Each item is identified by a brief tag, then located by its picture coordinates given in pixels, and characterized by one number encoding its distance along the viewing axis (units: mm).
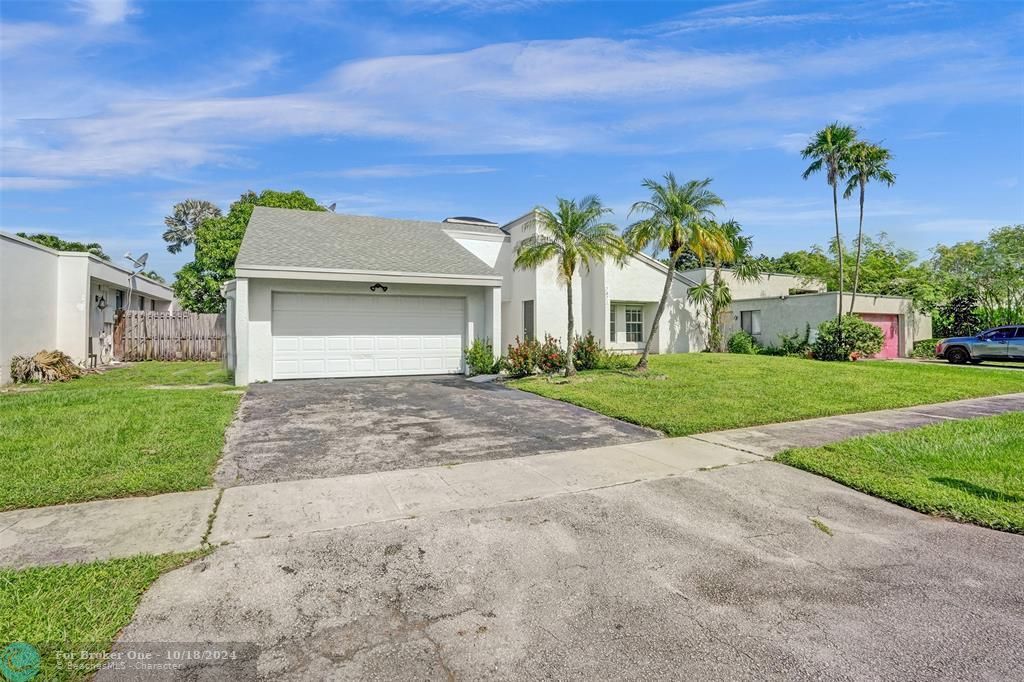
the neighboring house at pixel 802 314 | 21922
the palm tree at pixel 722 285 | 21516
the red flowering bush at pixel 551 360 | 14625
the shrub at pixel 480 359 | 14938
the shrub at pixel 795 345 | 21578
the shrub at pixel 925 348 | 23303
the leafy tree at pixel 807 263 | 38000
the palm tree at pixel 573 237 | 13227
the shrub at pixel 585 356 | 15742
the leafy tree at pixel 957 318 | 24625
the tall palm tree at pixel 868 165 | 21453
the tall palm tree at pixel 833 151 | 21391
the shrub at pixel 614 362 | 15828
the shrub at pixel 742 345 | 22469
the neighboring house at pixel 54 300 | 12938
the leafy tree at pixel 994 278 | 24953
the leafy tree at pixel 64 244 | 38156
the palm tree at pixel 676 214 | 13961
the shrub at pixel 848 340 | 20156
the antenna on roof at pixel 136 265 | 20547
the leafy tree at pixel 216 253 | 28141
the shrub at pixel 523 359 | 14396
